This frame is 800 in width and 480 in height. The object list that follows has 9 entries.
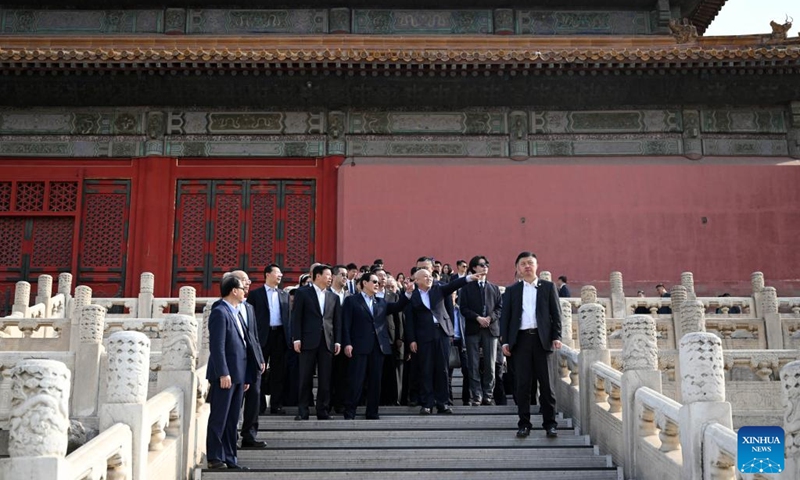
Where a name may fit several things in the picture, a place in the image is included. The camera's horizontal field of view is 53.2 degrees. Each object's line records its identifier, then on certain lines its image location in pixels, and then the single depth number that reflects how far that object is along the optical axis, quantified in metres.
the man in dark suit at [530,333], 6.83
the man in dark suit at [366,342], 7.60
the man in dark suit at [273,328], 7.94
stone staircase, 6.14
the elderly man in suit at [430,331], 7.88
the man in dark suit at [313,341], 7.48
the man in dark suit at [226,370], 6.07
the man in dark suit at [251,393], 6.54
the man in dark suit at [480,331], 8.19
